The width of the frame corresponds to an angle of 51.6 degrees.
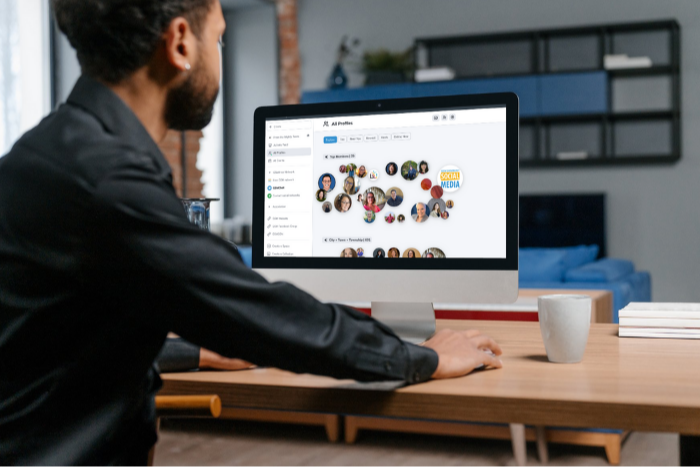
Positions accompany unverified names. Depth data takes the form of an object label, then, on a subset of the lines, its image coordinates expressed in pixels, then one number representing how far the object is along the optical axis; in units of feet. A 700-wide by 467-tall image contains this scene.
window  13.62
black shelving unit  18.88
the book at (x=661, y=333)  3.81
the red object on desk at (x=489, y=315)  7.12
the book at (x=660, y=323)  3.82
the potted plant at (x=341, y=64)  21.01
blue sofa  9.95
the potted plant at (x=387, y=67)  20.61
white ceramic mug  3.28
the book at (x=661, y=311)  3.84
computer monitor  3.83
